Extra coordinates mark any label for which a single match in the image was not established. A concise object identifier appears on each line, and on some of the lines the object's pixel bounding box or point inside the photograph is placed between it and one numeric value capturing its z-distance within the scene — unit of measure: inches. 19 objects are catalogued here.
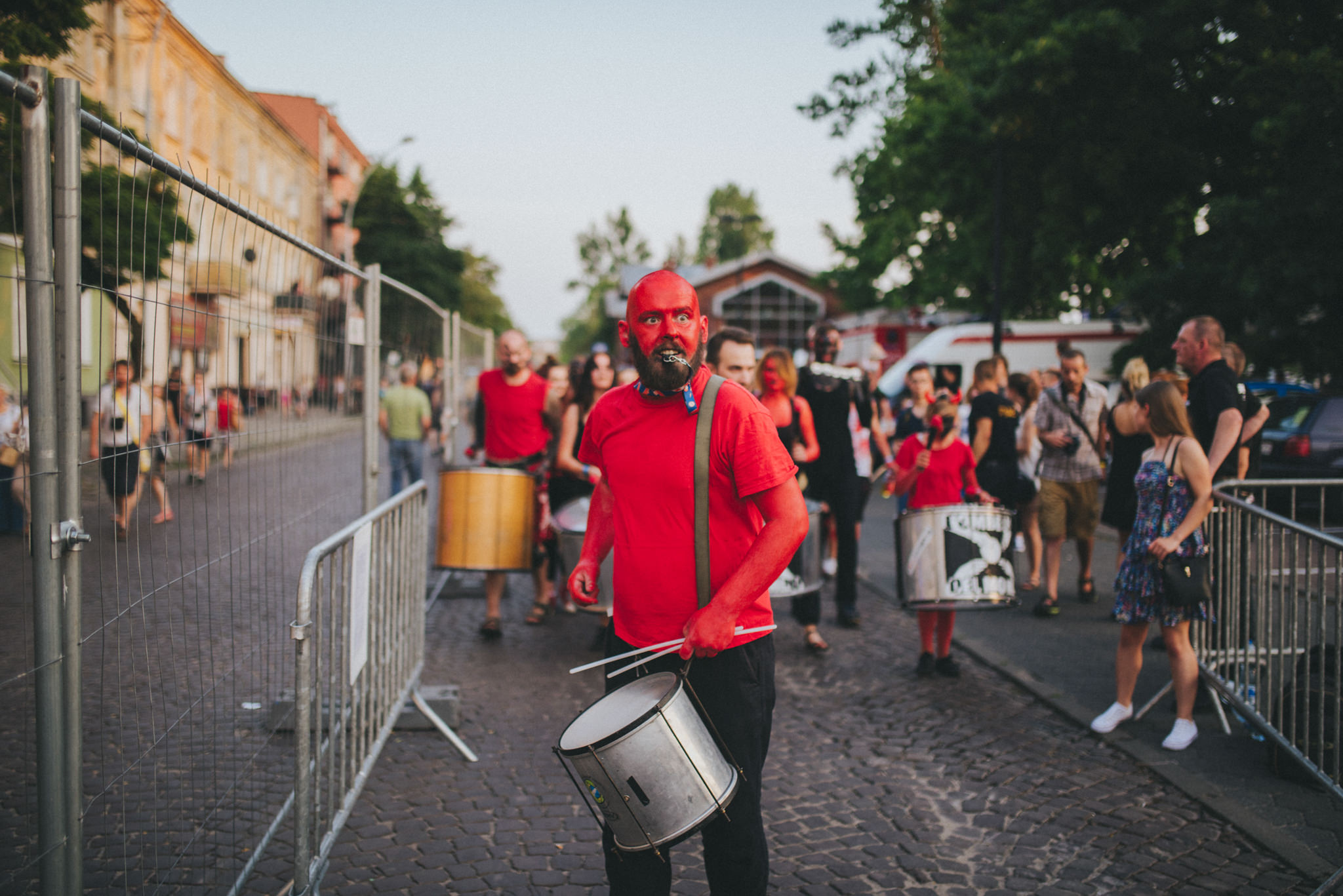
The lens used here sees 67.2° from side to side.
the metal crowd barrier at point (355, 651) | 116.8
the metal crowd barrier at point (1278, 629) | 151.3
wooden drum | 236.1
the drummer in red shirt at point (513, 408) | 278.2
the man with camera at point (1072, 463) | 302.7
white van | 833.5
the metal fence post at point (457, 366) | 373.7
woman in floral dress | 176.7
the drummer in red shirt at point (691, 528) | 96.9
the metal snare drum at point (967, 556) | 202.7
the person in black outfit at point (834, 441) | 265.6
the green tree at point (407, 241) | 1964.8
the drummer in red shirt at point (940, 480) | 229.0
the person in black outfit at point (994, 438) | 292.0
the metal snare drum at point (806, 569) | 214.5
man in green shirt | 407.8
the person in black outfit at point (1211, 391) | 201.9
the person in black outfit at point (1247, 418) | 228.1
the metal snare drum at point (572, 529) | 223.1
